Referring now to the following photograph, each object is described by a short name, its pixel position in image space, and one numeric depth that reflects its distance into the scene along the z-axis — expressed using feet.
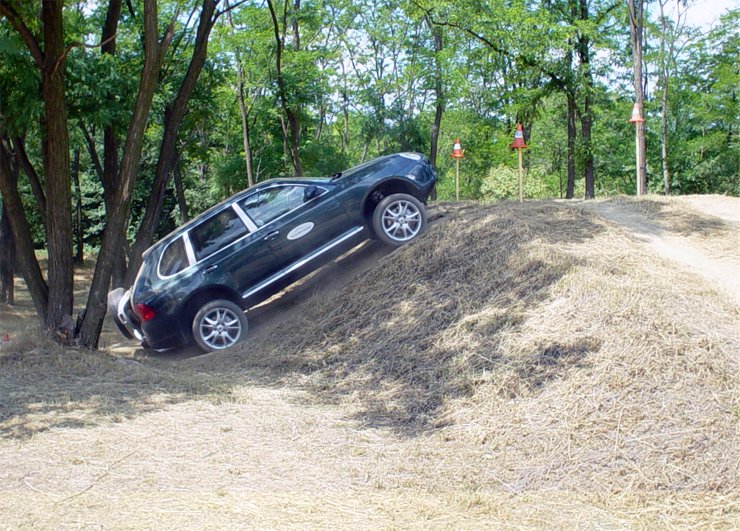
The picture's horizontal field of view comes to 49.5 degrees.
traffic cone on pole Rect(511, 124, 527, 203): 46.73
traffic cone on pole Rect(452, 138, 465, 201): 52.92
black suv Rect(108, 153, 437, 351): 32.73
